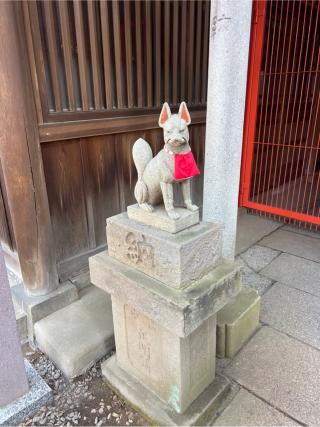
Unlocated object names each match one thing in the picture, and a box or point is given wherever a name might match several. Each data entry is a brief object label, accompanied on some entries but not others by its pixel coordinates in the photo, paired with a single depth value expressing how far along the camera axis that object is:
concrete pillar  2.05
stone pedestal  1.63
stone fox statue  1.60
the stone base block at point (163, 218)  1.71
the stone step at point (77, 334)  2.40
